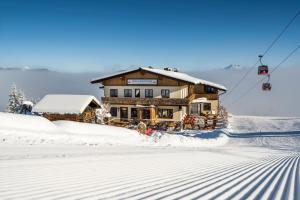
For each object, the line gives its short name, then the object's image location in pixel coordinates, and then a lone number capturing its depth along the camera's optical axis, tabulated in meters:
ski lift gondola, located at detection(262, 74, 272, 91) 28.07
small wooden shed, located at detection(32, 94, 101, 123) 24.79
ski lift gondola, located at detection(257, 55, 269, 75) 24.41
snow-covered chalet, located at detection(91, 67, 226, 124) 30.56
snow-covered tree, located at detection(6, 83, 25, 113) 46.54
